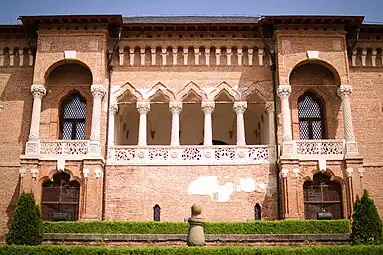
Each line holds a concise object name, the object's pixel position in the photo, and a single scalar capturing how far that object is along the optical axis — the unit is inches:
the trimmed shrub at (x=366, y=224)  748.0
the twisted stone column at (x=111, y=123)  985.3
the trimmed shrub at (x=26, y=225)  733.9
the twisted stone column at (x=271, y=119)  987.1
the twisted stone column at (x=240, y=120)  987.3
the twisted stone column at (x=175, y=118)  988.6
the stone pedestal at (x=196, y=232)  672.4
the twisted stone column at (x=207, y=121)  984.3
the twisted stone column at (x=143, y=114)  994.1
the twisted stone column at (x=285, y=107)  949.8
